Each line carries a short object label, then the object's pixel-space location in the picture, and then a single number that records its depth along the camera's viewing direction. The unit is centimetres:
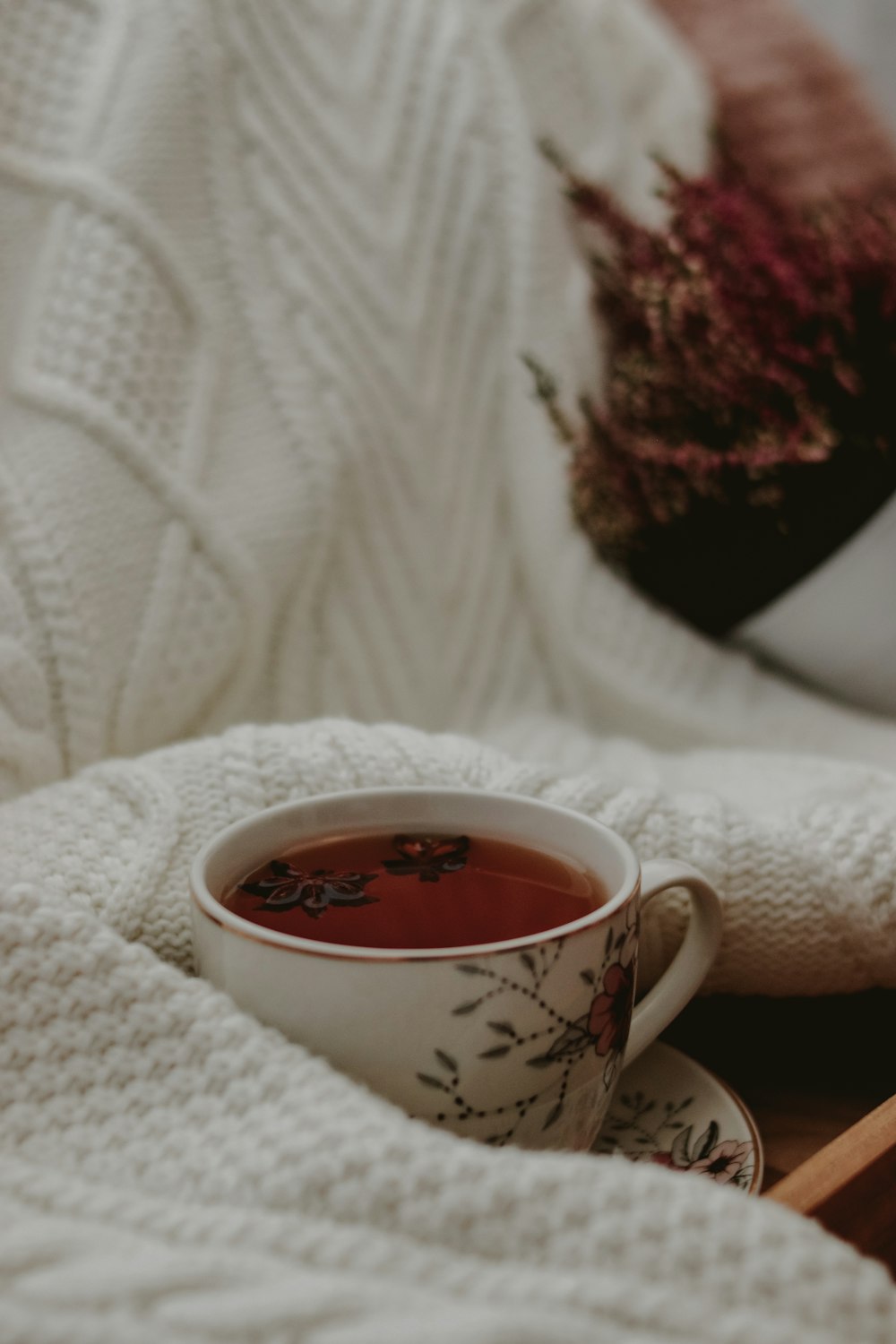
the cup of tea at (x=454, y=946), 36
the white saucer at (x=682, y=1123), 40
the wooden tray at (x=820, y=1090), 36
